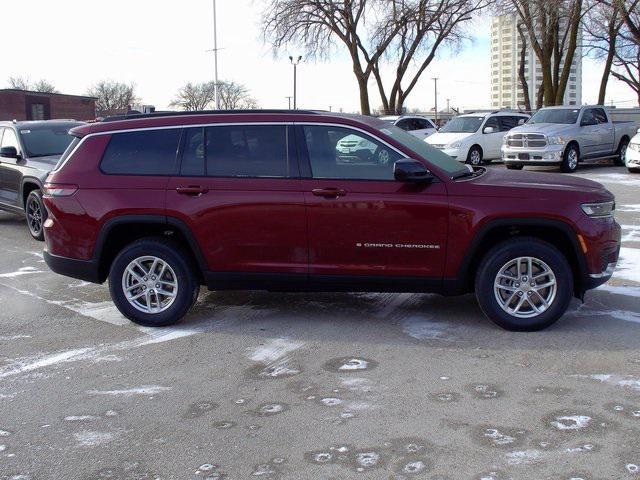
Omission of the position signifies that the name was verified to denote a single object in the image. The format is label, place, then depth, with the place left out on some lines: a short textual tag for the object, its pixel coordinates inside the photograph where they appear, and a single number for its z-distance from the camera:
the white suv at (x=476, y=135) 21.64
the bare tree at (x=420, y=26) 39.59
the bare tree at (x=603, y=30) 36.97
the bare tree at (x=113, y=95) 93.16
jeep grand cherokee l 5.92
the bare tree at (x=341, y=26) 37.91
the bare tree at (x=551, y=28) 32.44
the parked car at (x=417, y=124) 26.53
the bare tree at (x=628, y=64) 53.88
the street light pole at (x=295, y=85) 53.81
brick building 56.50
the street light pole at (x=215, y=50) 43.27
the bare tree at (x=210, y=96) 83.31
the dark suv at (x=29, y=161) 11.13
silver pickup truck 20.05
